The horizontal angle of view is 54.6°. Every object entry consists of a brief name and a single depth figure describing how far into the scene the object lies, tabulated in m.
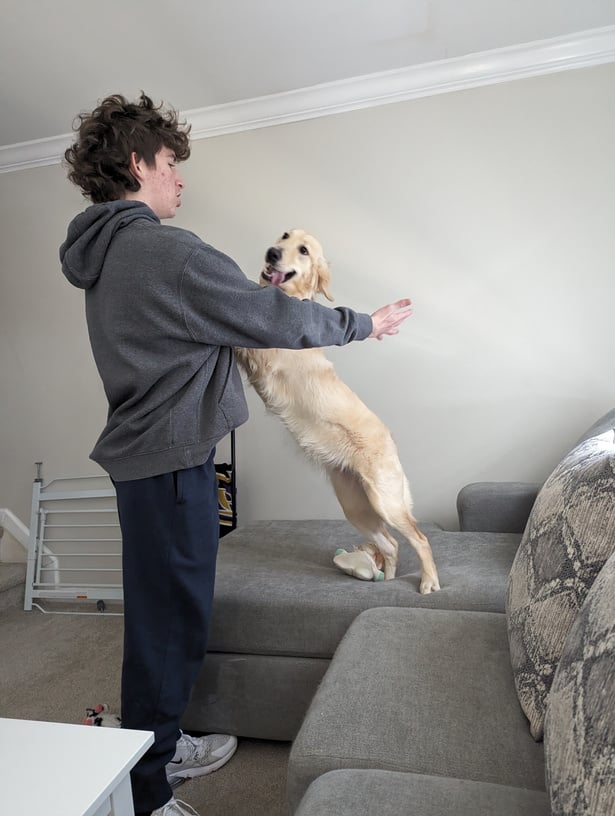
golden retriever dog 1.84
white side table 0.83
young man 1.28
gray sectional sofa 0.84
